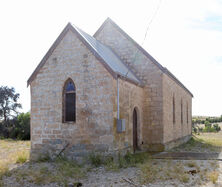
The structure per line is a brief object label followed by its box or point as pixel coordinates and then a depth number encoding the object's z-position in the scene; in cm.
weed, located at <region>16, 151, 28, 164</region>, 1201
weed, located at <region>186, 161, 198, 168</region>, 992
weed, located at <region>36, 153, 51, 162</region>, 1198
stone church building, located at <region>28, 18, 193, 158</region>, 1145
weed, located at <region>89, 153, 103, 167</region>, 1066
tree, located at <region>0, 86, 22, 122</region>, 2719
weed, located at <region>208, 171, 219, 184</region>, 794
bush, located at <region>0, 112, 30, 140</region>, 2438
